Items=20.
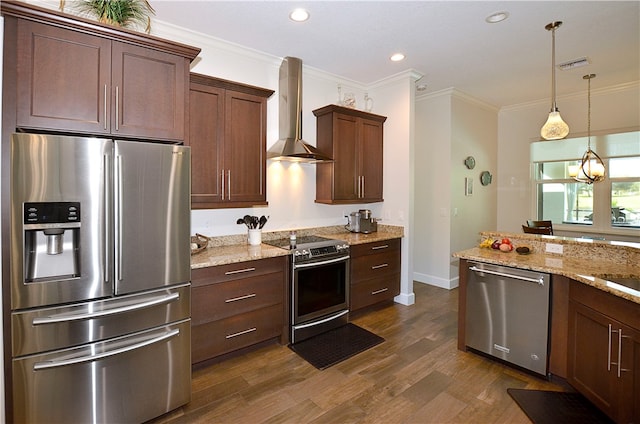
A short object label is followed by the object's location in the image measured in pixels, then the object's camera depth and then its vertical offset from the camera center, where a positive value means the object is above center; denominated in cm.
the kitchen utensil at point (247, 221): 331 -14
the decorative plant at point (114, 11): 205 +128
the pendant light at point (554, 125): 295 +77
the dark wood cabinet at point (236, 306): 256 -84
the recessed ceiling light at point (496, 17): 275 +165
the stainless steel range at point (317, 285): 310 -79
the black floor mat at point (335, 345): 286 -132
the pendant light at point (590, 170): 364 +44
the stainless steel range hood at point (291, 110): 347 +107
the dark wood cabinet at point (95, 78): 174 +77
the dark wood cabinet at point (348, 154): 390 +68
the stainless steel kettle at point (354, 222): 428 -19
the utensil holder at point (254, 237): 333 -30
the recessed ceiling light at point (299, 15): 269 +163
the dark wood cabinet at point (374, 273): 371 -78
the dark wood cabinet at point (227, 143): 283 +60
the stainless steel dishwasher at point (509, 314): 247 -86
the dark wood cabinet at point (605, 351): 184 -89
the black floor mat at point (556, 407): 209 -135
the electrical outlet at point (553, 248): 289 -35
